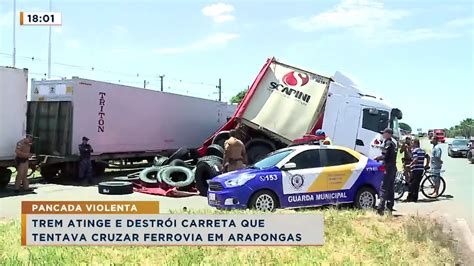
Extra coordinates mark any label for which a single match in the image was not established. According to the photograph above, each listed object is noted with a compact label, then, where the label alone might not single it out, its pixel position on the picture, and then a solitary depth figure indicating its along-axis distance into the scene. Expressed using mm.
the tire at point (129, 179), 16266
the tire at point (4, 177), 15898
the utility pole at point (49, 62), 32300
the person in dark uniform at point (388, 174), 10609
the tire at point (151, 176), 15518
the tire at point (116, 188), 14547
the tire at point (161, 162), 18241
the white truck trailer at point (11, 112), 15203
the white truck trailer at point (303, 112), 16734
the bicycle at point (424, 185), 13852
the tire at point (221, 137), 17984
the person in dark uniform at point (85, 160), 17473
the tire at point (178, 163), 17047
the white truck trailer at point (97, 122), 17734
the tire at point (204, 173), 14266
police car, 10258
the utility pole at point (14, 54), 24541
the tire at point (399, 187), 13766
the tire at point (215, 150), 17422
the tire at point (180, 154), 19288
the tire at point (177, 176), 14797
